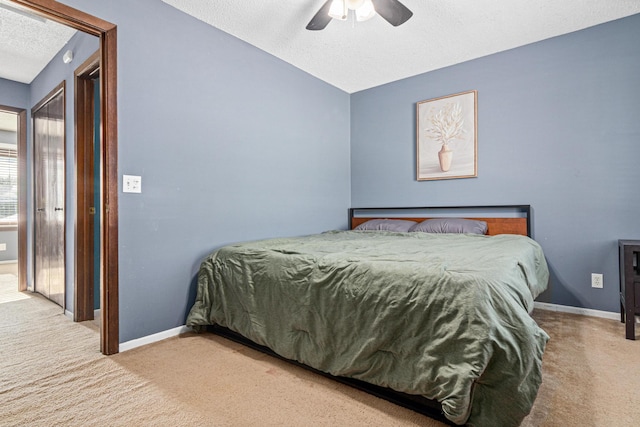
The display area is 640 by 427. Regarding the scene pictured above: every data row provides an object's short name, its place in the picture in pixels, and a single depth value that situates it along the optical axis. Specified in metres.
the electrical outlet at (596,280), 2.63
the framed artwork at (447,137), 3.22
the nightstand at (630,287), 2.09
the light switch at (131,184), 2.04
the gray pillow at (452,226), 2.95
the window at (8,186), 5.11
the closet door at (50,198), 2.91
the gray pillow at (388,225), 3.33
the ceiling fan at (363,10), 1.98
